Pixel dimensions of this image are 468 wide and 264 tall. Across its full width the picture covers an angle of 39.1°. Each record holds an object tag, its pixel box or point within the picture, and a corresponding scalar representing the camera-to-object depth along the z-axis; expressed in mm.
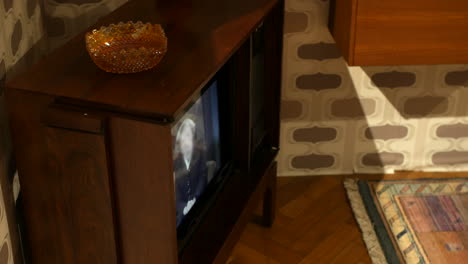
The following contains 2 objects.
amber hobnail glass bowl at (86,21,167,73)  1515
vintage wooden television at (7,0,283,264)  1436
